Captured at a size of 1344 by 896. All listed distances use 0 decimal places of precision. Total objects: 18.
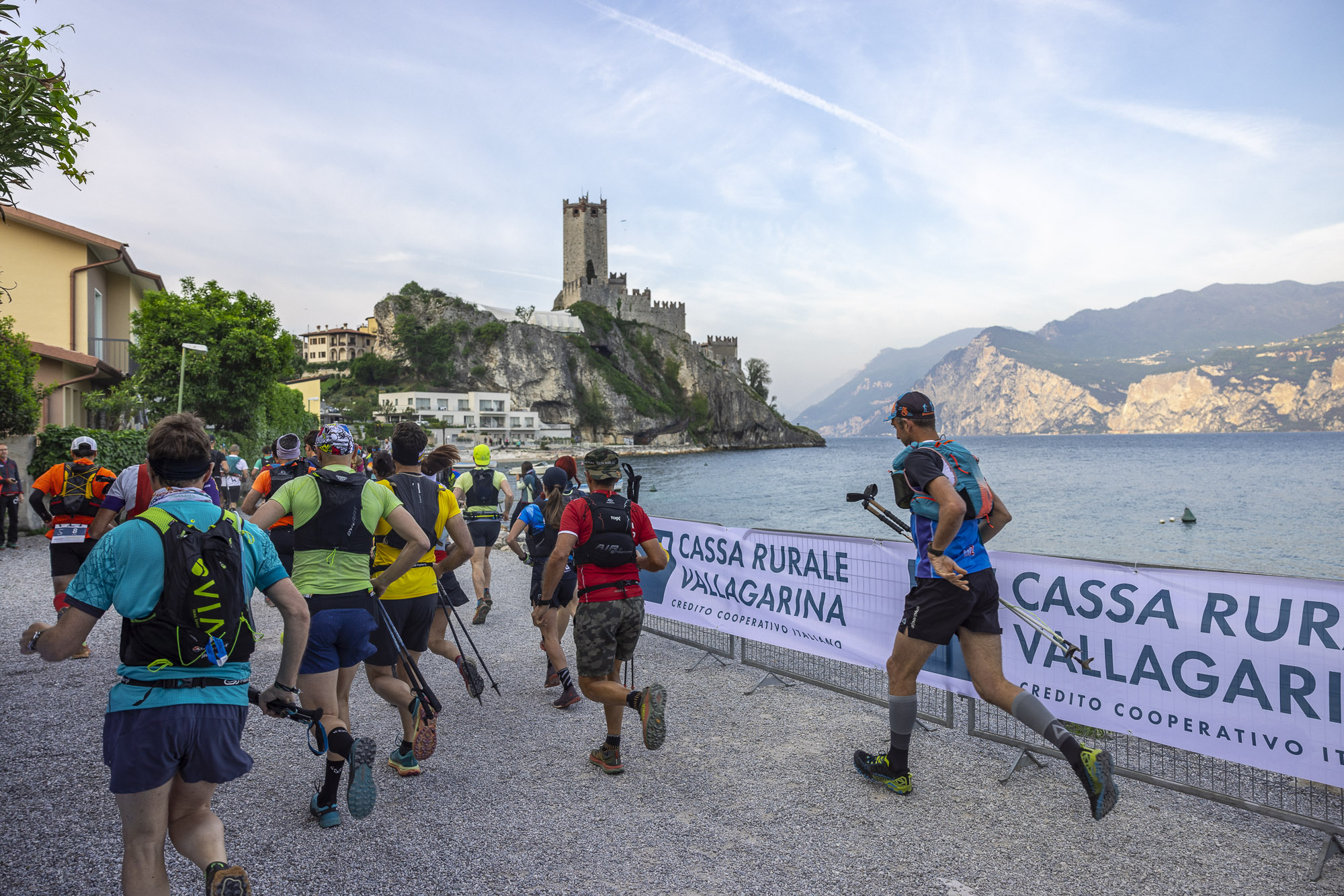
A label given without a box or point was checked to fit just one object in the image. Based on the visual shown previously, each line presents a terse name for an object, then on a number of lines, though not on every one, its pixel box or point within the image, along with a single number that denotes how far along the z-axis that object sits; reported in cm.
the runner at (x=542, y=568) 582
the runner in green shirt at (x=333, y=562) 378
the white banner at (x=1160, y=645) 354
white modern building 10188
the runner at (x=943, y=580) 373
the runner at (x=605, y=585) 441
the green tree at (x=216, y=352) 3080
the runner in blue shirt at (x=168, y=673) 231
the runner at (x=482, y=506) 834
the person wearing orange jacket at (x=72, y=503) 667
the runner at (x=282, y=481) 628
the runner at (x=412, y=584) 428
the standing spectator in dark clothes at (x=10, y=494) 1340
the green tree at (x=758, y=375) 16825
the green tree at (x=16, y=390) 1596
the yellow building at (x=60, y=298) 2202
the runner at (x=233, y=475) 1726
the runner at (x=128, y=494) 521
